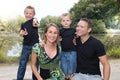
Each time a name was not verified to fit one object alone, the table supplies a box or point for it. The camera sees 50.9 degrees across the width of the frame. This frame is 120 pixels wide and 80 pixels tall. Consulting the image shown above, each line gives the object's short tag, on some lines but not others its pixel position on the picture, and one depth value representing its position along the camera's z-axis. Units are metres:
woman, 1.44
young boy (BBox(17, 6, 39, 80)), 2.05
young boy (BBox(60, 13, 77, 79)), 1.62
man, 1.46
